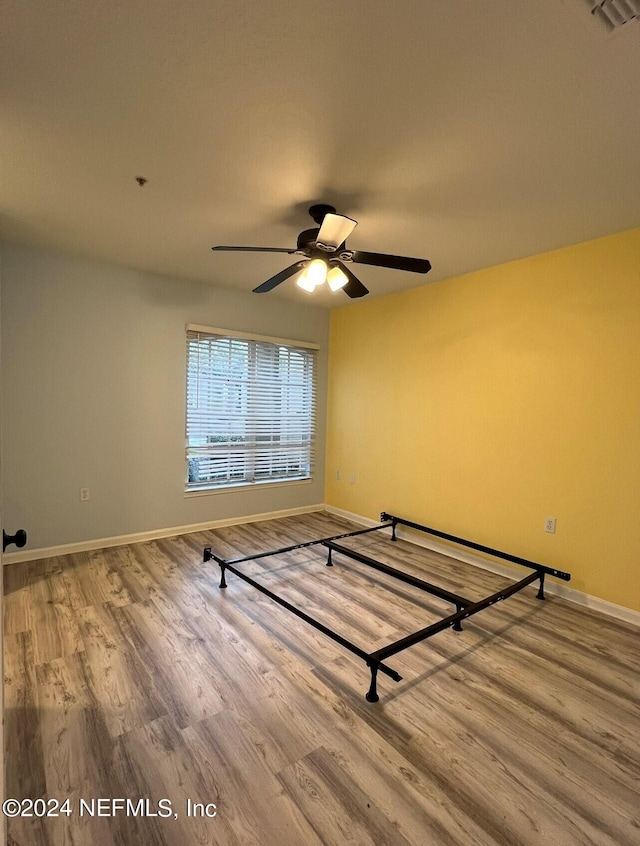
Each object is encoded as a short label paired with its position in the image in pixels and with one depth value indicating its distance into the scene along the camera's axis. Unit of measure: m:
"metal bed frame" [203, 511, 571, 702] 1.78
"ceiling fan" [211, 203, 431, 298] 2.08
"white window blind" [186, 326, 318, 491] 4.00
